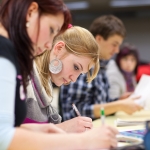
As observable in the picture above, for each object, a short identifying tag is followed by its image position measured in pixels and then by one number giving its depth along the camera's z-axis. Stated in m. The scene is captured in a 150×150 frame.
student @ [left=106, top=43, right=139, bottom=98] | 3.06
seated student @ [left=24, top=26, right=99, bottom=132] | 1.37
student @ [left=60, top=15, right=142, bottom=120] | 2.22
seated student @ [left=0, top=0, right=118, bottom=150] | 0.80
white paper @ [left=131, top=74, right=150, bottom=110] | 2.33
